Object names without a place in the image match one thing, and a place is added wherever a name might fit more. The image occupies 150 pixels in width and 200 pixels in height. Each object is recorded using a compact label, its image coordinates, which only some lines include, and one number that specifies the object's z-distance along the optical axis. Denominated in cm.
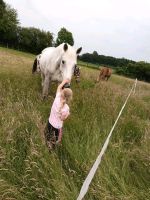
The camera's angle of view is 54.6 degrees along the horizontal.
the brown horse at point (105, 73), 868
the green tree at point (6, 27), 3081
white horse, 336
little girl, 226
